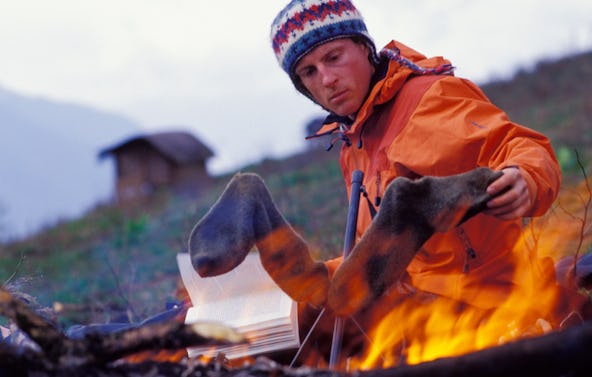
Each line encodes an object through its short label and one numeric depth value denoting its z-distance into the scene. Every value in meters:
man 2.14
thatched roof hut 23.81
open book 2.34
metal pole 2.34
